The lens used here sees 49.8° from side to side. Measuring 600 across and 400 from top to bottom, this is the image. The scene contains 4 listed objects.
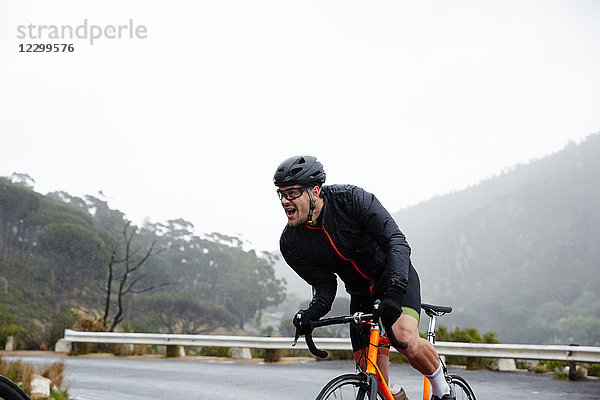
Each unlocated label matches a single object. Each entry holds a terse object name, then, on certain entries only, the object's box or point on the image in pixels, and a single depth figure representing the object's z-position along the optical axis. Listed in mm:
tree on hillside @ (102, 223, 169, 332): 62469
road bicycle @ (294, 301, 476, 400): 3176
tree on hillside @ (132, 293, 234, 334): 54781
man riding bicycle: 3434
